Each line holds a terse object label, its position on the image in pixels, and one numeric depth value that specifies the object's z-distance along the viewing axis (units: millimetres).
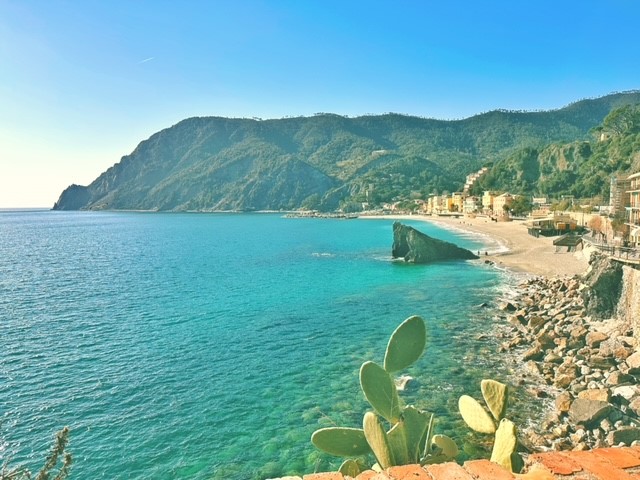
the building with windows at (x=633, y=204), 43956
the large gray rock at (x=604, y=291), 22094
